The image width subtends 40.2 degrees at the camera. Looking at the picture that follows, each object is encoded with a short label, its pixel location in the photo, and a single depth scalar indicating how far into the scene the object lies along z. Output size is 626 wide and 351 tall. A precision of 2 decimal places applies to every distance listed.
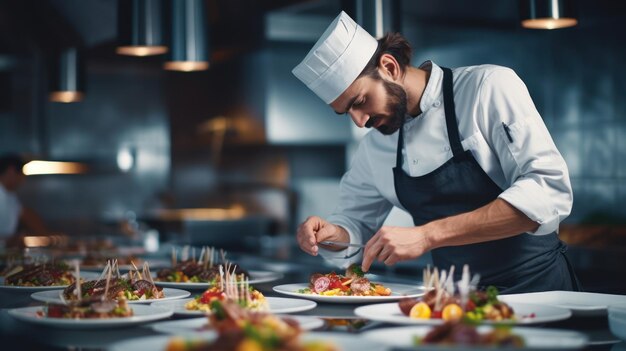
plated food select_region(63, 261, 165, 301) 2.36
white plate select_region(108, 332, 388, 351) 1.52
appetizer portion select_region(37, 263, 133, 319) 1.97
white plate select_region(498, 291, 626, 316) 2.07
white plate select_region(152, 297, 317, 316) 2.08
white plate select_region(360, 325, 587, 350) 1.45
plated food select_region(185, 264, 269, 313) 2.08
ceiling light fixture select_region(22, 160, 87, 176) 7.98
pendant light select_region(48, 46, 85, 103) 6.88
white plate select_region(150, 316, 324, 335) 1.77
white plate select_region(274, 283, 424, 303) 2.33
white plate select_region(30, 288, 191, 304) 2.35
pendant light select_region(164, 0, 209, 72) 4.68
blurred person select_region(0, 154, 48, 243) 6.53
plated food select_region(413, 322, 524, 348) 1.47
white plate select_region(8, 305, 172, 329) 1.88
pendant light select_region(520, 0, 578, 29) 3.68
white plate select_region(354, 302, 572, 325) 1.84
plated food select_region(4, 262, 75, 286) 2.89
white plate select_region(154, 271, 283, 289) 2.79
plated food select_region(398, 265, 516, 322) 1.87
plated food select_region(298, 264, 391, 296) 2.45
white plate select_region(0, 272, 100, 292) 2.78
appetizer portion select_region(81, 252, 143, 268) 3.89
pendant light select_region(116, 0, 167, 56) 4.27
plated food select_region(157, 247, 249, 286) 2.91
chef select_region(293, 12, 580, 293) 2.44
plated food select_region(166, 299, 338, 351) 1.35
